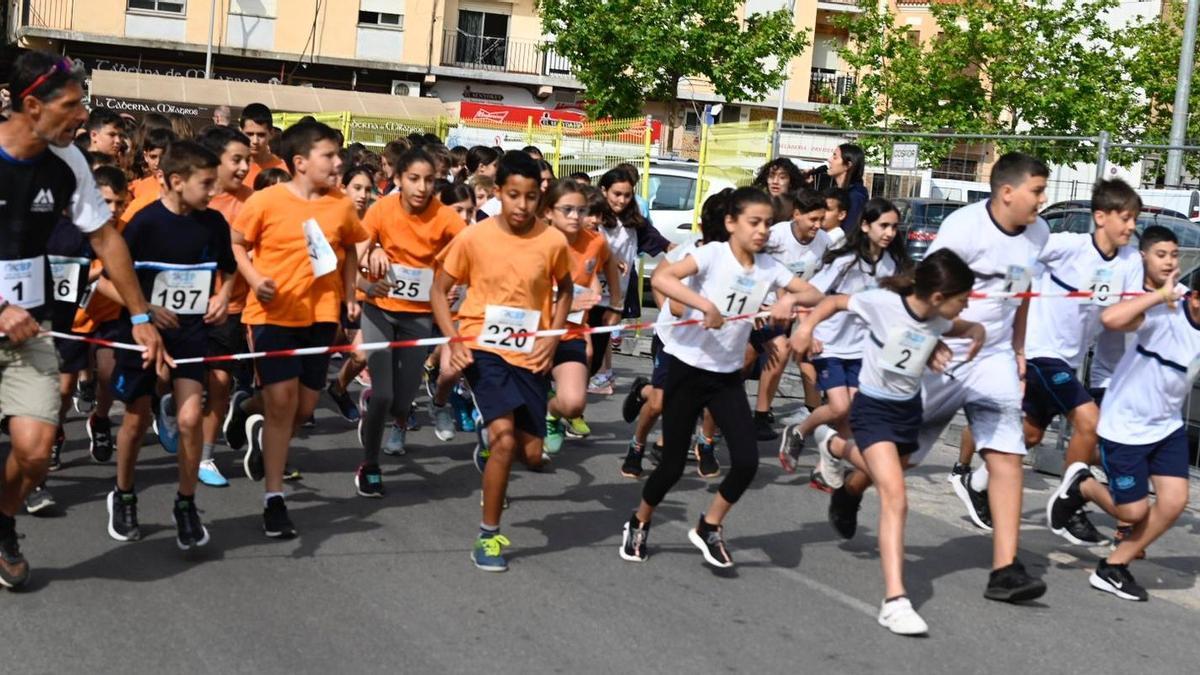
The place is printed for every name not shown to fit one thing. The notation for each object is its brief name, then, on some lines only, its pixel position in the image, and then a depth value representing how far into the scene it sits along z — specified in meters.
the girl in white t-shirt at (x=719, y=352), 7.09
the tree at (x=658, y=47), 40.28
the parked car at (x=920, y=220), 14.00
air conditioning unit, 47.50
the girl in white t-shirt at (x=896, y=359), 6.49
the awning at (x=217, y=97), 39.28
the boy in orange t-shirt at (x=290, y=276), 7.29
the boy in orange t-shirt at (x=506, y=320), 6.89
